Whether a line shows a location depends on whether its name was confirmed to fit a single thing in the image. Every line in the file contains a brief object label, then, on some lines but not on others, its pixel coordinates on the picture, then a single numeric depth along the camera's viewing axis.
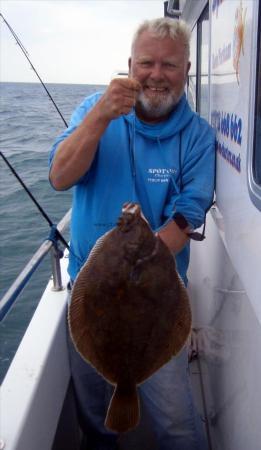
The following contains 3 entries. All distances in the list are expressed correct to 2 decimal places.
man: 2.22
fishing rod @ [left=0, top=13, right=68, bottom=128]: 3.81
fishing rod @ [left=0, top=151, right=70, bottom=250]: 2.86
